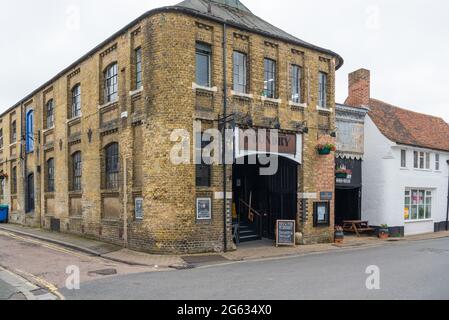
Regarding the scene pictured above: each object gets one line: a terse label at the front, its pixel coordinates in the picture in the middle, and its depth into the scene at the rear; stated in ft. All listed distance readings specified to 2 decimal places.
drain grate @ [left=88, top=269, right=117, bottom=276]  32.99
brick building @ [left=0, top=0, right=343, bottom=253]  42.24
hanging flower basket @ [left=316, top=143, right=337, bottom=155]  52.13
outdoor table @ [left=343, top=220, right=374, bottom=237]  64.28
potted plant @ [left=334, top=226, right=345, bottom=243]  54.70
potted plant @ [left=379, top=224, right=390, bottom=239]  62.49
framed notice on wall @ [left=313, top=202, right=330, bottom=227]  52.53
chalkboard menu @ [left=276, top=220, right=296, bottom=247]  49.78
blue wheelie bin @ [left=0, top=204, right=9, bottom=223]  85.87
